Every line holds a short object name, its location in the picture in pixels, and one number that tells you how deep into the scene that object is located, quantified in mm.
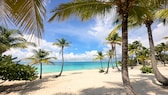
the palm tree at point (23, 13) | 1757
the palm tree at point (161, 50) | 16517
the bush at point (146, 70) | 9929
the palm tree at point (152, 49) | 5438
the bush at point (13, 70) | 6252
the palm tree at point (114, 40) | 13102
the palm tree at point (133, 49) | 16401
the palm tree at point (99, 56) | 15966
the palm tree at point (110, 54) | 13904
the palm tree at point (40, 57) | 11724
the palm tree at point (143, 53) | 13827
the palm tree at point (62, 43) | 13338
